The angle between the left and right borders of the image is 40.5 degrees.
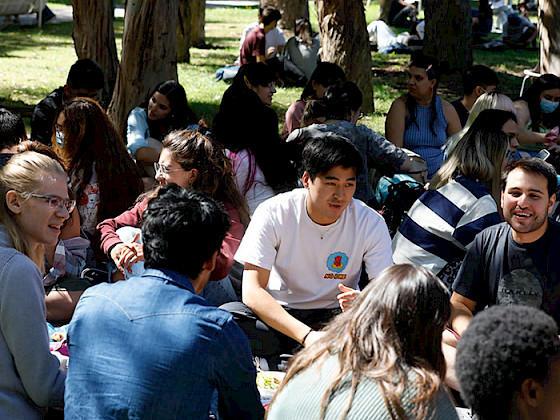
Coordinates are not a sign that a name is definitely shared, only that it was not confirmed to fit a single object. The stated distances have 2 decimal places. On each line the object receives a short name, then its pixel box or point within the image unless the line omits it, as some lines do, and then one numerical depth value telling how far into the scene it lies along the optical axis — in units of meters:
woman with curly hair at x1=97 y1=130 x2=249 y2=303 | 4.17
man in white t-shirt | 3.82
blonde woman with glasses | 2.72
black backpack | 5.70
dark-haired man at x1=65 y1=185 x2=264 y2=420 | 2.47
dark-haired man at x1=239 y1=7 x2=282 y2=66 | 12.55
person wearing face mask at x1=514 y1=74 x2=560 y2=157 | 6.91
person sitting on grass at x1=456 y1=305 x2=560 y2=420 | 2.00
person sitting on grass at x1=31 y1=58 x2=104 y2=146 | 6.21
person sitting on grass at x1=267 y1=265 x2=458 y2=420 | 2.18
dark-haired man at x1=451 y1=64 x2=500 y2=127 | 7.25
